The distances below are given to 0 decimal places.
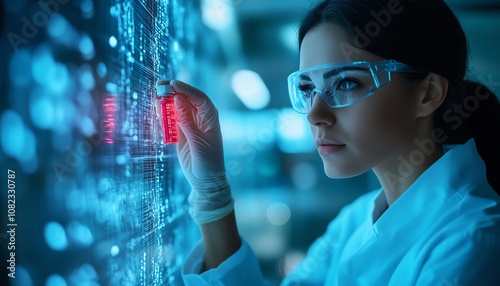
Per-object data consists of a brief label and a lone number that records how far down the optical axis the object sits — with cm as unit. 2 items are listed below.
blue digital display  49
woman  92
